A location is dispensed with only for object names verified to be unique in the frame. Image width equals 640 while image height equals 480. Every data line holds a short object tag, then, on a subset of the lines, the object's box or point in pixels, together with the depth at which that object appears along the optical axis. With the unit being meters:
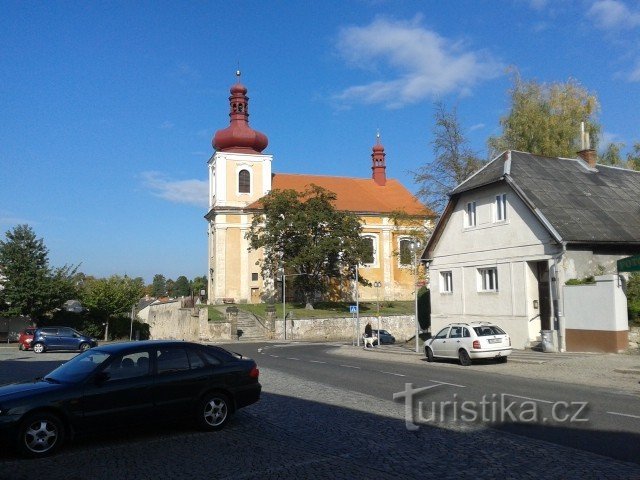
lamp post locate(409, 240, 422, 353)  31.76
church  64.69
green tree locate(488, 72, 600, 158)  39.72
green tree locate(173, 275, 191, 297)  157.66
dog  34.41
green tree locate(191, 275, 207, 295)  121.19
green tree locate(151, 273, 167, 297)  184.88
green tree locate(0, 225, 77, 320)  43.97
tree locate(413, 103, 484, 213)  40.88
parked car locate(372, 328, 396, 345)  46.69
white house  23.33
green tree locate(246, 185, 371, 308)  55.22
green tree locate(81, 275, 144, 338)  49.66
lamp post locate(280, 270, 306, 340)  49.91
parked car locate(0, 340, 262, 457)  8.23
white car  21.12
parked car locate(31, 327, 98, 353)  33.72
